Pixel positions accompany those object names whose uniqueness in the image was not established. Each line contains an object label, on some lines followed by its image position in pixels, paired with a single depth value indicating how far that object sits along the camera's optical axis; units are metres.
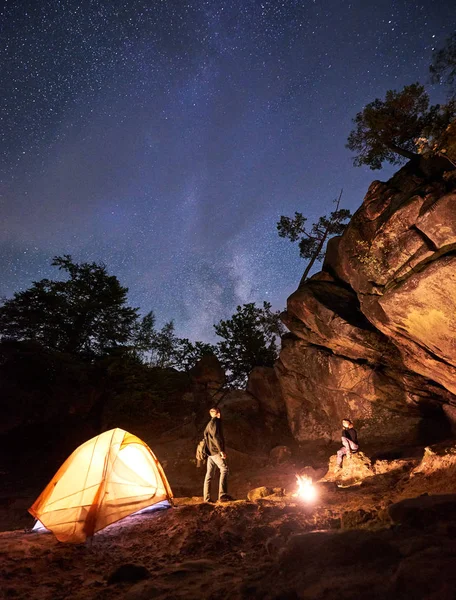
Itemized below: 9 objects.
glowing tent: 5.16
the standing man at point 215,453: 7.16
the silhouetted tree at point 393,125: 11.54
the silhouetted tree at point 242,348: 24.28
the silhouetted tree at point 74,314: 17.45
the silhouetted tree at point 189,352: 24.67
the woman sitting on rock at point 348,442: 9.52
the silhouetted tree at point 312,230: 20.62
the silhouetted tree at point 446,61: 8.88
